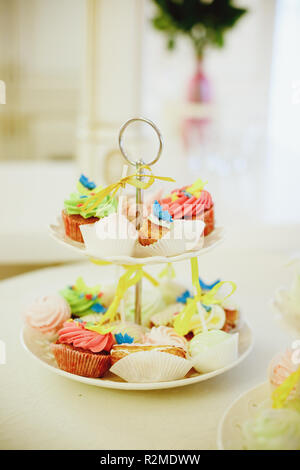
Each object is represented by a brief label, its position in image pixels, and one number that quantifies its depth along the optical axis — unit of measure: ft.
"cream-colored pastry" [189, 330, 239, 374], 2.84
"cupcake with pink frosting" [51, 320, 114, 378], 2.79
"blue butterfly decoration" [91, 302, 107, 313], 3.38
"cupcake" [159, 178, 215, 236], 2.92
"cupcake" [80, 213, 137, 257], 2.71
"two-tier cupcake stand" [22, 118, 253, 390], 2.71
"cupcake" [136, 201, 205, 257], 2.77
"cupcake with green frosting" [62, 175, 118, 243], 2.95
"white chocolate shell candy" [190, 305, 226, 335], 3.11
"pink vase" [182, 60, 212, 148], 9.27
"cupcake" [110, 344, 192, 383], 2.69
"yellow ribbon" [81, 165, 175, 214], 2.90
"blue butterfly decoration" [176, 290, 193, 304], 3.59
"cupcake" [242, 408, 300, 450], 2.16
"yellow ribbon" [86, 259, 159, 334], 3.03
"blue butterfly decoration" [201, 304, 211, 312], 3.22
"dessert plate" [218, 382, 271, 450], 2.27
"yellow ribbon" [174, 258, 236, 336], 3.00
